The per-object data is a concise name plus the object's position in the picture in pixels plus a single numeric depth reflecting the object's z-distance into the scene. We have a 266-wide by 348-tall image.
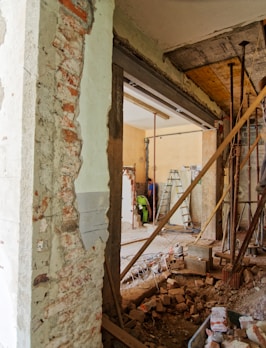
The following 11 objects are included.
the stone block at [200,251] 3.43
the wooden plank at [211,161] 2.18
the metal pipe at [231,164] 3.08
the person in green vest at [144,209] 7.84
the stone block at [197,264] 3.27
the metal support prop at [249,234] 2.64
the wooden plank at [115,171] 2.13
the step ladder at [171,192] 7.50
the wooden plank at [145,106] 4.98
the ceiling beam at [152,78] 2.24
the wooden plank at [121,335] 1.51
